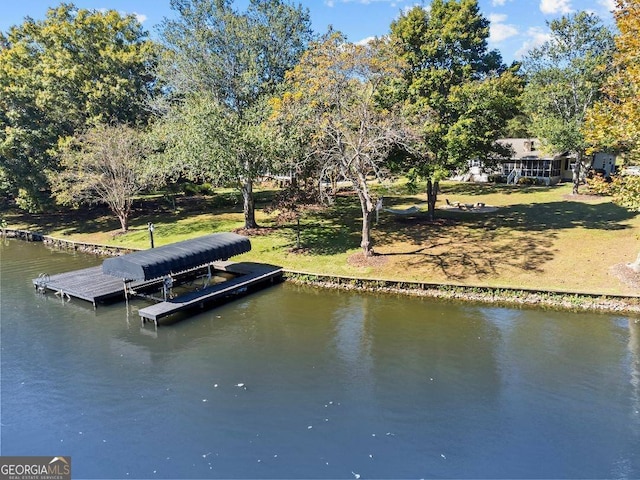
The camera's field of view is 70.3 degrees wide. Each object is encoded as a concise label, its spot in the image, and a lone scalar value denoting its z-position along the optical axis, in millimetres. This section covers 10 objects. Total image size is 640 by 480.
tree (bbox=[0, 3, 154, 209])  34750
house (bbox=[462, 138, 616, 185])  49469
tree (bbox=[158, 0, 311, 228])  26516
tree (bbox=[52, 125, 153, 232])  31922
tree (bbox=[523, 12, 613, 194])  35438
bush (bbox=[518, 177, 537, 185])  48969
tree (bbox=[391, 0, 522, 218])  26281
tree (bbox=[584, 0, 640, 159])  17000
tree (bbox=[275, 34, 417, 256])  22594
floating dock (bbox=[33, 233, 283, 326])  19531
